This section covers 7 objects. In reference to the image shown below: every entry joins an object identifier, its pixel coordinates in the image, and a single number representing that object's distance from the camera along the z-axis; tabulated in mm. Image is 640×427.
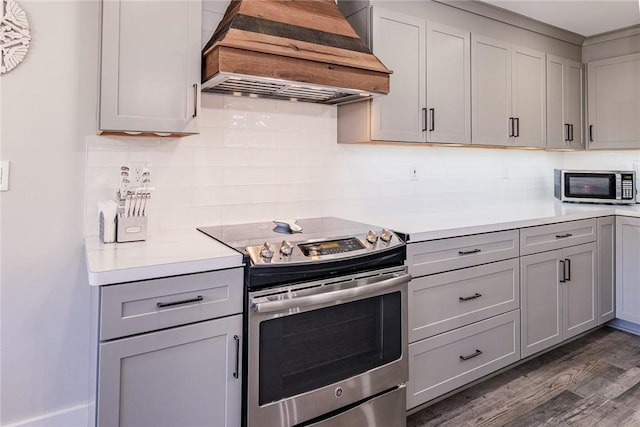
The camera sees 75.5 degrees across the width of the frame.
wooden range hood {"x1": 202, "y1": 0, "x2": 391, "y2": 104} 1757
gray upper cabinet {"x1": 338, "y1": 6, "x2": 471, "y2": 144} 2314
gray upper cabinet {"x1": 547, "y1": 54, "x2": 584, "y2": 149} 3223
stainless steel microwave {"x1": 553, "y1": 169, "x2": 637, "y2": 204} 3191
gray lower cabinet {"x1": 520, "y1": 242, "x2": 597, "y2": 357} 2512
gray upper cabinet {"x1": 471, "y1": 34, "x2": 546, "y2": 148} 2744
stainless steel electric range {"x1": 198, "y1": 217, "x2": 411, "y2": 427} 1544
